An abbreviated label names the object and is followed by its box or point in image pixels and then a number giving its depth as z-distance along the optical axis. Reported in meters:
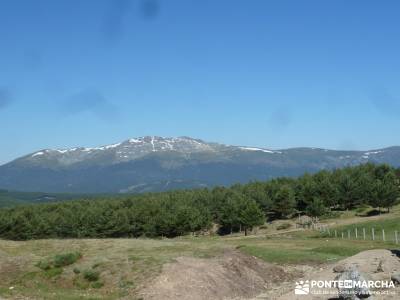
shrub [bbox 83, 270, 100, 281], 39.06
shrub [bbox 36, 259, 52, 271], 42.69
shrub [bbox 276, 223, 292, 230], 104.51
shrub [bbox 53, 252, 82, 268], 42.97
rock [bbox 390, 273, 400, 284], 26.75
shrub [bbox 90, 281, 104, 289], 37.69
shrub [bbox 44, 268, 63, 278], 41.06
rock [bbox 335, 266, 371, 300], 23.81
